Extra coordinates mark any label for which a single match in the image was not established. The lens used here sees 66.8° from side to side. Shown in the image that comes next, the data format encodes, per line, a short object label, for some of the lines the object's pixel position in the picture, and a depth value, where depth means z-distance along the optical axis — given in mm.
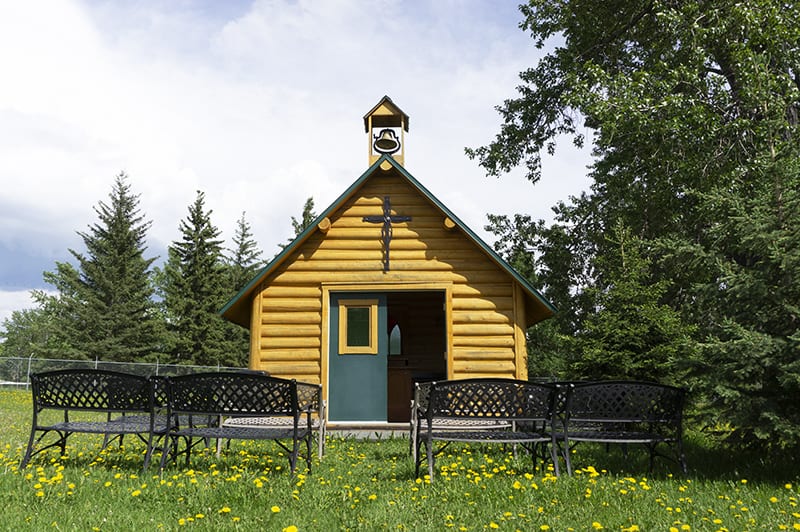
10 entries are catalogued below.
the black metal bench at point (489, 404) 6207
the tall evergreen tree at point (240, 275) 43438
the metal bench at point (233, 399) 6141
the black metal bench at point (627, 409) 6594
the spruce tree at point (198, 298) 40500
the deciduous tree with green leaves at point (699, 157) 6215
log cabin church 11570
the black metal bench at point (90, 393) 6453
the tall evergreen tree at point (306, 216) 41875
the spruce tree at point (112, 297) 39688
